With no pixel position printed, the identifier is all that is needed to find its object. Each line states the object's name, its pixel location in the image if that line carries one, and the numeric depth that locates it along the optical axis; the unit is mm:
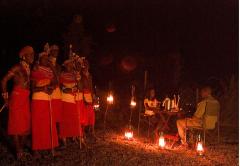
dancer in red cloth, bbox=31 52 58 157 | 7379
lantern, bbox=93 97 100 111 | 10730
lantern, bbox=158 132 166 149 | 9172
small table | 10606
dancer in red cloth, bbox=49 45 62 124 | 7887
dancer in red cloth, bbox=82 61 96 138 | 9461
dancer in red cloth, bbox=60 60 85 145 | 8398
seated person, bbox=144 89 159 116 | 11648
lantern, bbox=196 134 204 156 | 9023
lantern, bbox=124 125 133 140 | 10258
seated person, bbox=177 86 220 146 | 9219
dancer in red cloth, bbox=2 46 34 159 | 7164
